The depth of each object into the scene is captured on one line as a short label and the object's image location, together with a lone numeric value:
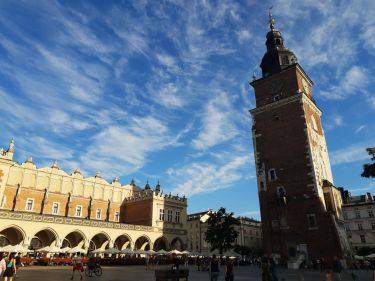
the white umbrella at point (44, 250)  33.69
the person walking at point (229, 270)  13.59
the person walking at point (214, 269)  13.63
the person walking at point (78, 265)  19.12
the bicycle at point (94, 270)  21.03
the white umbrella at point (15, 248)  31.16
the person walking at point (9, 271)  12.62
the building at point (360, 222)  59.22
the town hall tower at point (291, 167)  32.97
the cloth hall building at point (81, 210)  35.91
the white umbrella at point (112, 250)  36.84
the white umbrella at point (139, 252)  39.66
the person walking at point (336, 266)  17.83
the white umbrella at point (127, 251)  38.52
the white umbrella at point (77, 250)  35.66
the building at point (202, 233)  79.06
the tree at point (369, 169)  18.64
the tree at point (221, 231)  44.44
